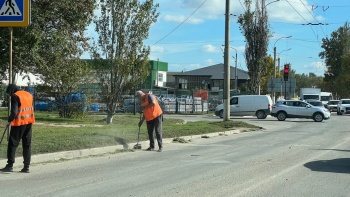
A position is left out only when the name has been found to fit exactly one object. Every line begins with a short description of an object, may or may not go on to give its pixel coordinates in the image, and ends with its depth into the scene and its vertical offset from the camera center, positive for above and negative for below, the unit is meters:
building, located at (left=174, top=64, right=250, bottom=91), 87.12 +3.94
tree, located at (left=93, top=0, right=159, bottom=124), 21.80 +2.86
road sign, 10.16 +1.87
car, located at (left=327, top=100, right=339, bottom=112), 56.32 -0.70
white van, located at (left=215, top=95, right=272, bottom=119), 35.00 -0.60
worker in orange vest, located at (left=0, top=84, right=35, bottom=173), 8.97 -0.51
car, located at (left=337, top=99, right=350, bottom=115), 47.08 -0.95
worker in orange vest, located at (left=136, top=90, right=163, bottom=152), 13.02 -0.44
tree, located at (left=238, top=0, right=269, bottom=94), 41.25 +5.79
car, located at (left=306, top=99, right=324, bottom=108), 38.80 -0.36
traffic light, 40.97 +2.42
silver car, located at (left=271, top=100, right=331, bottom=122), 32.25 -0.88
